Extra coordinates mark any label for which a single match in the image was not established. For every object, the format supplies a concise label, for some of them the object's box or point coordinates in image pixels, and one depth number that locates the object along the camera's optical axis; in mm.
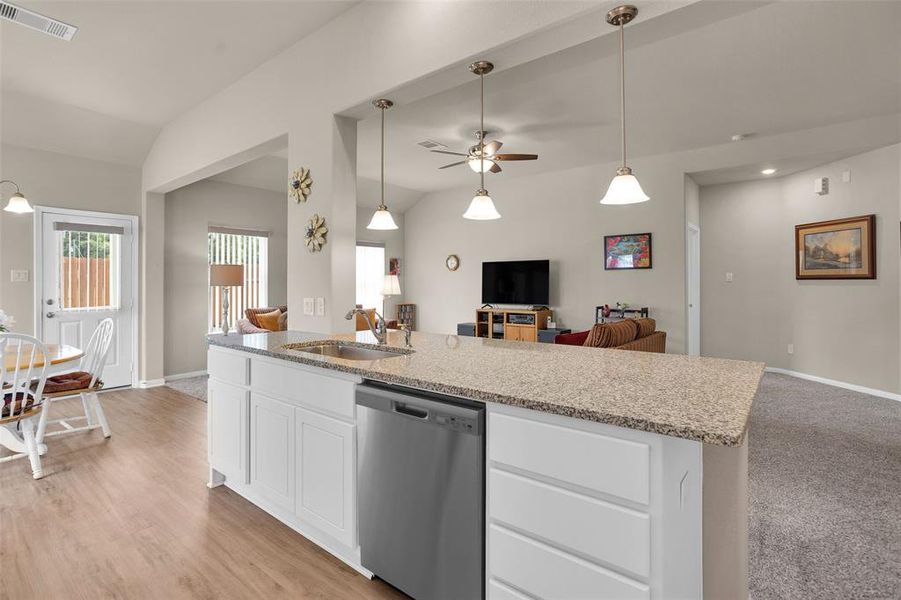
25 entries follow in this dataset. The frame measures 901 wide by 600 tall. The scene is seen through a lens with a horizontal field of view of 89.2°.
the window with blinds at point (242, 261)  6098
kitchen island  1062
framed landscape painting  4895
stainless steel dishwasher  1425
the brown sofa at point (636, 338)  3407
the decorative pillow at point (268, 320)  5621
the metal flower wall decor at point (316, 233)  2996
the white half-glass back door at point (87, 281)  4785
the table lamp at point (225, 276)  5379
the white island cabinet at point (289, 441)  1857
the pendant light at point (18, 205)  3822
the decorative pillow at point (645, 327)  3838
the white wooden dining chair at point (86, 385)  3273
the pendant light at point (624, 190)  2061
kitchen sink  2482
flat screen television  6527
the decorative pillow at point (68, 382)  3271
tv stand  6340
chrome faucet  2510
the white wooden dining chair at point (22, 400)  2688
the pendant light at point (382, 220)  2924
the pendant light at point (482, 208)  2604
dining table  2941
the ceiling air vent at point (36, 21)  2835
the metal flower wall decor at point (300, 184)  3119
